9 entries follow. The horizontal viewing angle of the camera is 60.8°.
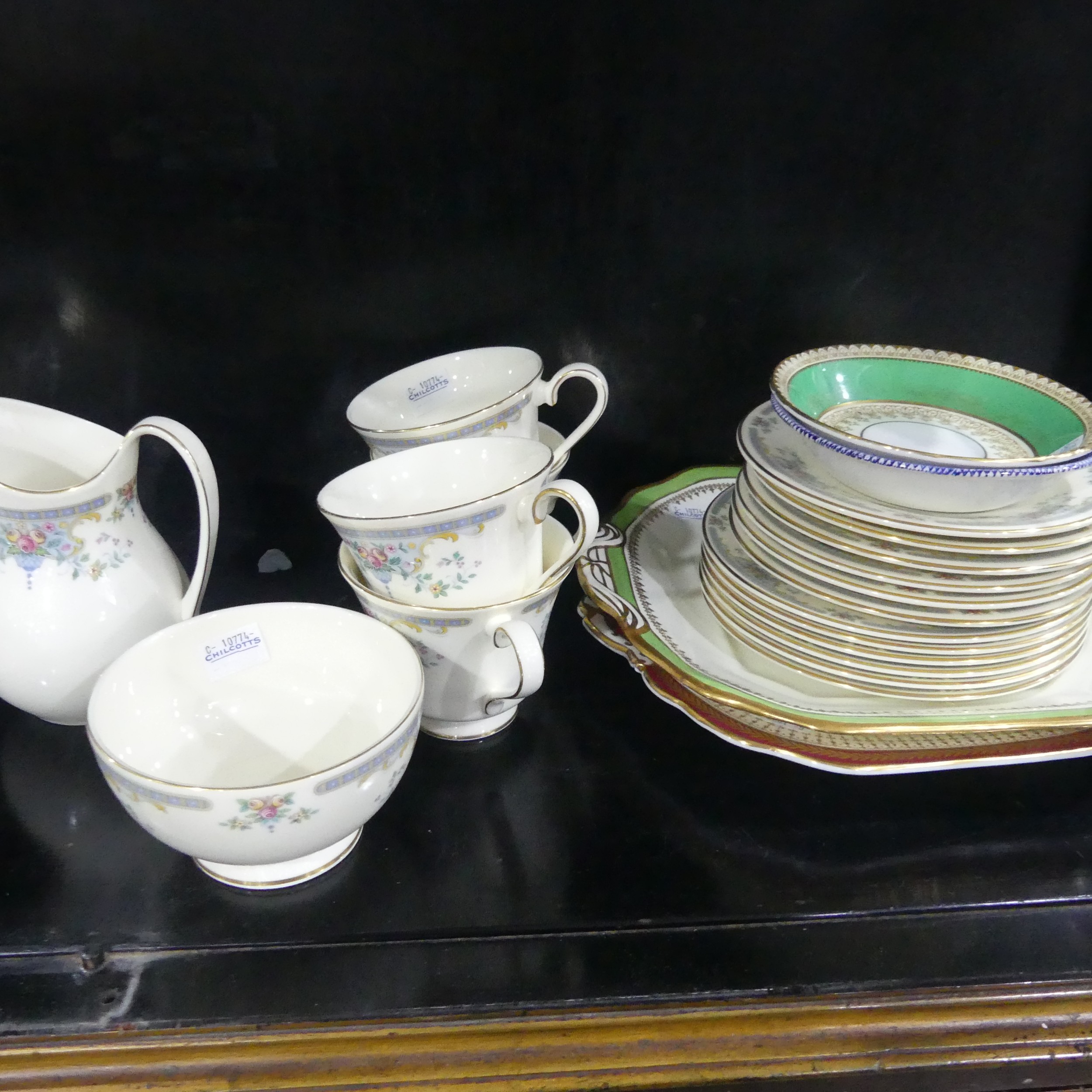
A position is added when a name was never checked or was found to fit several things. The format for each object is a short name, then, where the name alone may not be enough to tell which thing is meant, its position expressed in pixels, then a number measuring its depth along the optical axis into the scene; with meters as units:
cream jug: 0.55
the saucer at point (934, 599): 0.54
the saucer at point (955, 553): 0.53
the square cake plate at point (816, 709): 0.54
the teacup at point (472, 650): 0.55
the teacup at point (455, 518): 0.53
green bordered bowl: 0.61
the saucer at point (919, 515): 0.52
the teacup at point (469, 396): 0.65
